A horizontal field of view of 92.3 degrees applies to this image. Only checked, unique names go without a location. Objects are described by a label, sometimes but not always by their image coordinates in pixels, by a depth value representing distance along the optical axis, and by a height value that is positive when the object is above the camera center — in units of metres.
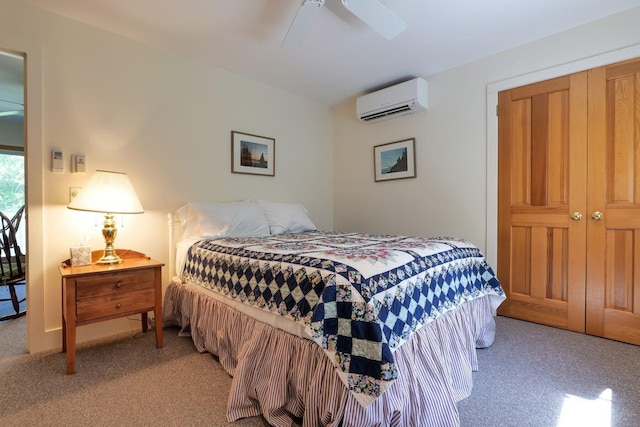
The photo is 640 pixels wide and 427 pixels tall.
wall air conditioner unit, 3.04 +1.13
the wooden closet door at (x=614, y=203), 2.13 +0.04
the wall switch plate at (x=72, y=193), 2.16 +0.13
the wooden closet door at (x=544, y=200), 2.35 +0.07
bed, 1.16 -0.55
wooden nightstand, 1.76 -0.51
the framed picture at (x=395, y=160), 3.29 +0.55
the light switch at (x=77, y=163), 2.15 +0.34
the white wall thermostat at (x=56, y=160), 2.08 +0.35
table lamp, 1.94 +0.07
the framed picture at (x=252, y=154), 3.06 +0.59
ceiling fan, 1.79 +1.19
